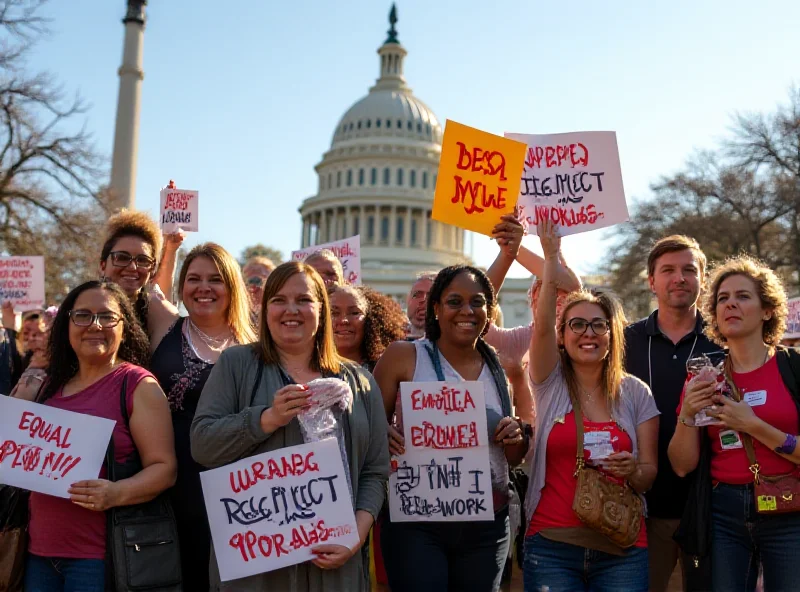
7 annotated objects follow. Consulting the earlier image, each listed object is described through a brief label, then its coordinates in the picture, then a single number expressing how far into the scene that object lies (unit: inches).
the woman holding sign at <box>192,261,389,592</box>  131.0
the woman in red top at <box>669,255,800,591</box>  150.9
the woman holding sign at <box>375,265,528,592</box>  152.1
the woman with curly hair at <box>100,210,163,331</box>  178.4
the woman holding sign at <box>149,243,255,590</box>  155.5
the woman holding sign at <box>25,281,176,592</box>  137.4
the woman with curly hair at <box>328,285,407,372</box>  197.5
